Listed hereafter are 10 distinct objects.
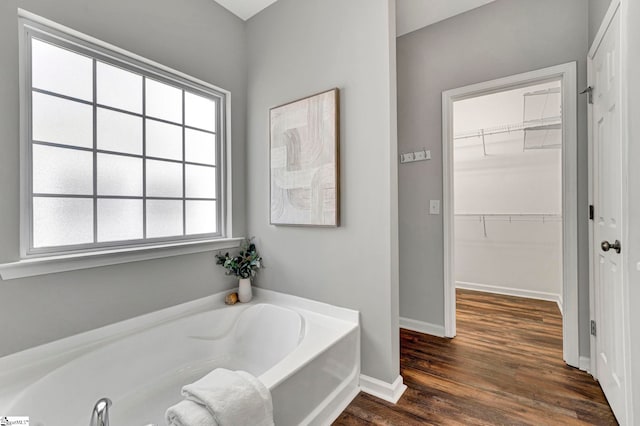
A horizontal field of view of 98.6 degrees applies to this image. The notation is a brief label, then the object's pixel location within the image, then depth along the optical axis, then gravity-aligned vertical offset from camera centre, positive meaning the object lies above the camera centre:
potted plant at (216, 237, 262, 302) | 2.14 -0.42
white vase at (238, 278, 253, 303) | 2.17 -0.61
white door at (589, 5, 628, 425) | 1.34 -0.06
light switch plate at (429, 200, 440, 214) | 2.44 +0.05
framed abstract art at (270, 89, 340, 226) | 1.82 +0.37
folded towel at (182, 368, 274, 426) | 0.94 -0.66
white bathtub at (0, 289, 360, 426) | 1.23 -0.80
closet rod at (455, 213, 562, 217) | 3.41 -0.03
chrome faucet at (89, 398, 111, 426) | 0.81 -0.60
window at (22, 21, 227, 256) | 1.41 +0.40
